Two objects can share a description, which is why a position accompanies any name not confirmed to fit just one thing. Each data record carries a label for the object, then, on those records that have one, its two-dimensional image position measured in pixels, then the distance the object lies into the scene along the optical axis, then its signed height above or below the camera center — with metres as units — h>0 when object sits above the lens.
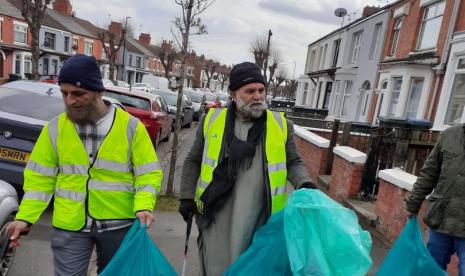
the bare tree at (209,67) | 77.05 +3.51
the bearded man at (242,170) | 2.20 -0.48
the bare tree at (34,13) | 16.56 +2.13
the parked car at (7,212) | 2.85 -1.20
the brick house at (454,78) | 11.12 +1.16
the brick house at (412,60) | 12.44 +1.84
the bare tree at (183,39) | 5.32 +0.61
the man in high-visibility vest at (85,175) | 2.01 -0.59
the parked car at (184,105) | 14.59 -1.01
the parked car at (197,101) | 19.35 -1.04
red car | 8.89 -0.76
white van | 31.92 -0.40
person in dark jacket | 2.57 -0.60
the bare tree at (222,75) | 86.82 +2.52
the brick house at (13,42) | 30.78 +1.40
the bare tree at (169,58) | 49.89 +2.81
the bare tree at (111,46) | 38.12 +2.60
